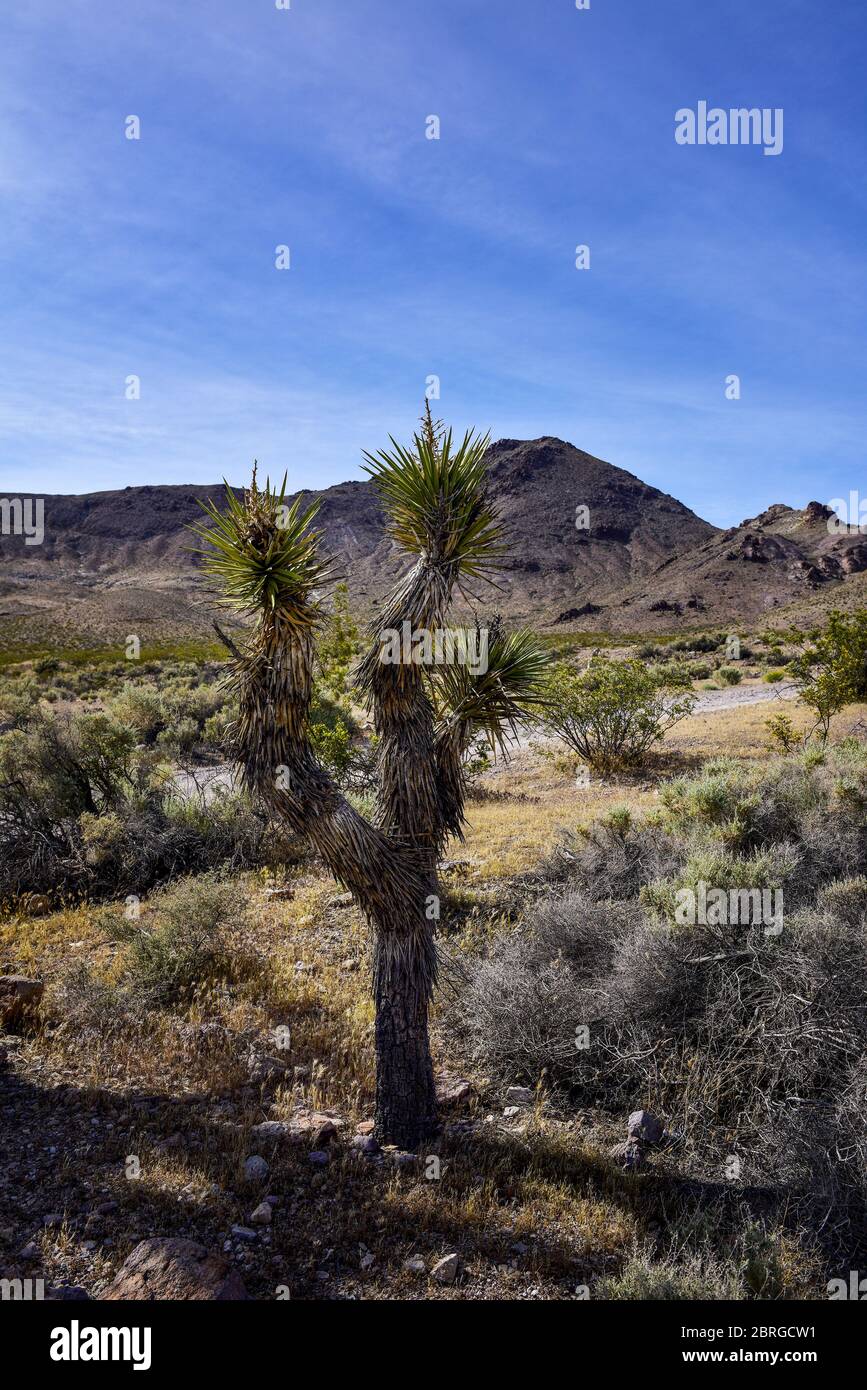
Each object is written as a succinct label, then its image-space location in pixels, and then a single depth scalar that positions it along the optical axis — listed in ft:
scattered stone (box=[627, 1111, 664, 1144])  15.99
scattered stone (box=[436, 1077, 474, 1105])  17.97
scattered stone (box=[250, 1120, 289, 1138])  16.05
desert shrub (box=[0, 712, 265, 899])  32.65
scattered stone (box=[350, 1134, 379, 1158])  15.65
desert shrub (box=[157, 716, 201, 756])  59.72
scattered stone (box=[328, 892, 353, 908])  29.48
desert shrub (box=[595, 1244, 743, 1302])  11.11
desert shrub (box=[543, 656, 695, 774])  51.01
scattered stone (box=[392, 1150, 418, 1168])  15.20
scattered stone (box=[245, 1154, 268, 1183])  14.58
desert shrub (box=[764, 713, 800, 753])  47.73
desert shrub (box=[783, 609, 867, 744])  48.16
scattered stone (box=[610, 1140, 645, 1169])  15.40
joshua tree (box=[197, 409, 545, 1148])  15.10
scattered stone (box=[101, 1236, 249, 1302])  10.58
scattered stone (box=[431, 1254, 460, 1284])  12.26
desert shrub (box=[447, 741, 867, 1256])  15.48
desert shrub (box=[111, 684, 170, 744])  62.18
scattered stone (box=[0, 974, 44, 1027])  20.66
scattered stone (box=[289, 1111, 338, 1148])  15.92
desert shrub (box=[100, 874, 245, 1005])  22.09
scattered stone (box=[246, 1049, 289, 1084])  18.44
